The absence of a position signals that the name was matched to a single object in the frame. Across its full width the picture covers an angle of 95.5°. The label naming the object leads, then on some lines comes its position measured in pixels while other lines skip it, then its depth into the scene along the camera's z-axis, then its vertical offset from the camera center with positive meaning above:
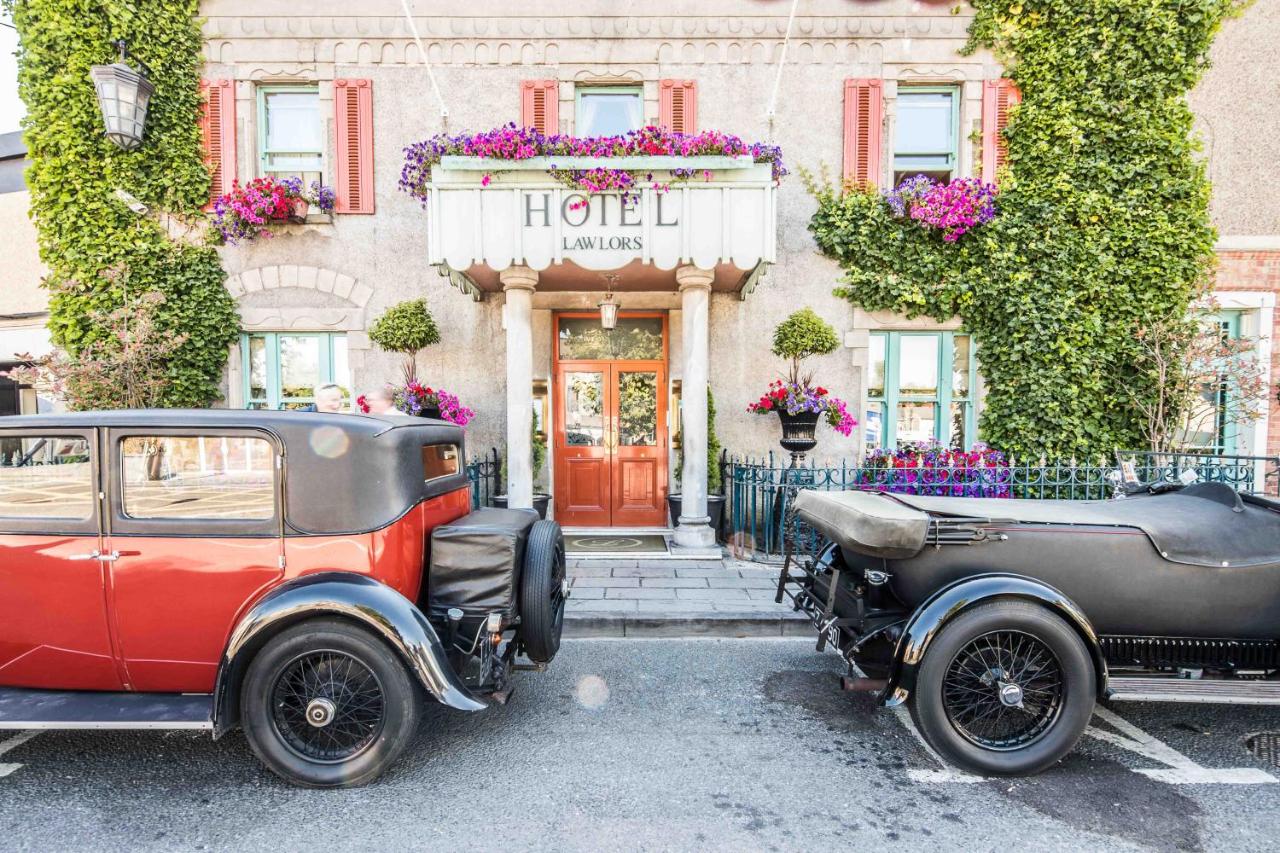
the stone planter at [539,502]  7.47 -1.34
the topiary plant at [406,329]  7.79 +0.93
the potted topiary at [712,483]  7.50 -1.15
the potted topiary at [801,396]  7.37 +0.04
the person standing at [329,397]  5.44 +0.01
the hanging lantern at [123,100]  7.38 +3.83
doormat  7.19 -1.88
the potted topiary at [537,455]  7.77 -0.80
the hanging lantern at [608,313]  7.11 +1.06
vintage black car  2.83 -1.11
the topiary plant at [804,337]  7.77 +0.84
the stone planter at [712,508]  7.45 -1.43
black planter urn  7.37 -0.42
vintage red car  2.69 -0.88
